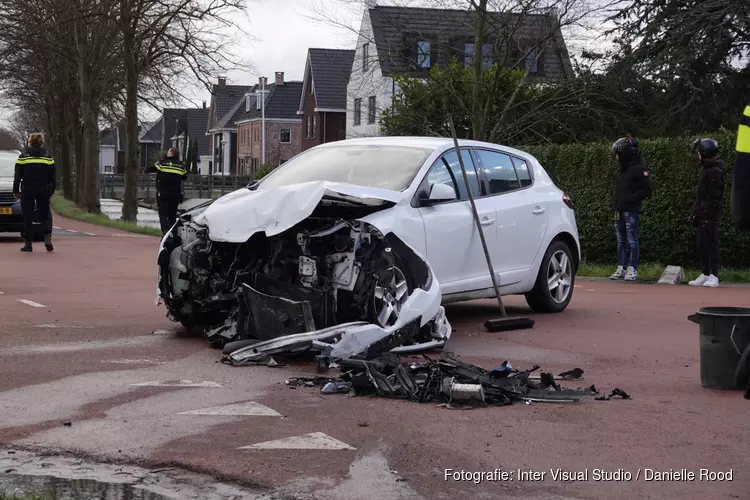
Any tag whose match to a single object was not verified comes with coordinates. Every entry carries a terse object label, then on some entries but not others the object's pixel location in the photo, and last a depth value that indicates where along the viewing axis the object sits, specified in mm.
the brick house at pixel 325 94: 76375
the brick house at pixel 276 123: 95312
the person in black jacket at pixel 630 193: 15602
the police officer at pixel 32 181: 18984
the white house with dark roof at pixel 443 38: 24375
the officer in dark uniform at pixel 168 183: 21000
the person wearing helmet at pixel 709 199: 14648
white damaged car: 8102
